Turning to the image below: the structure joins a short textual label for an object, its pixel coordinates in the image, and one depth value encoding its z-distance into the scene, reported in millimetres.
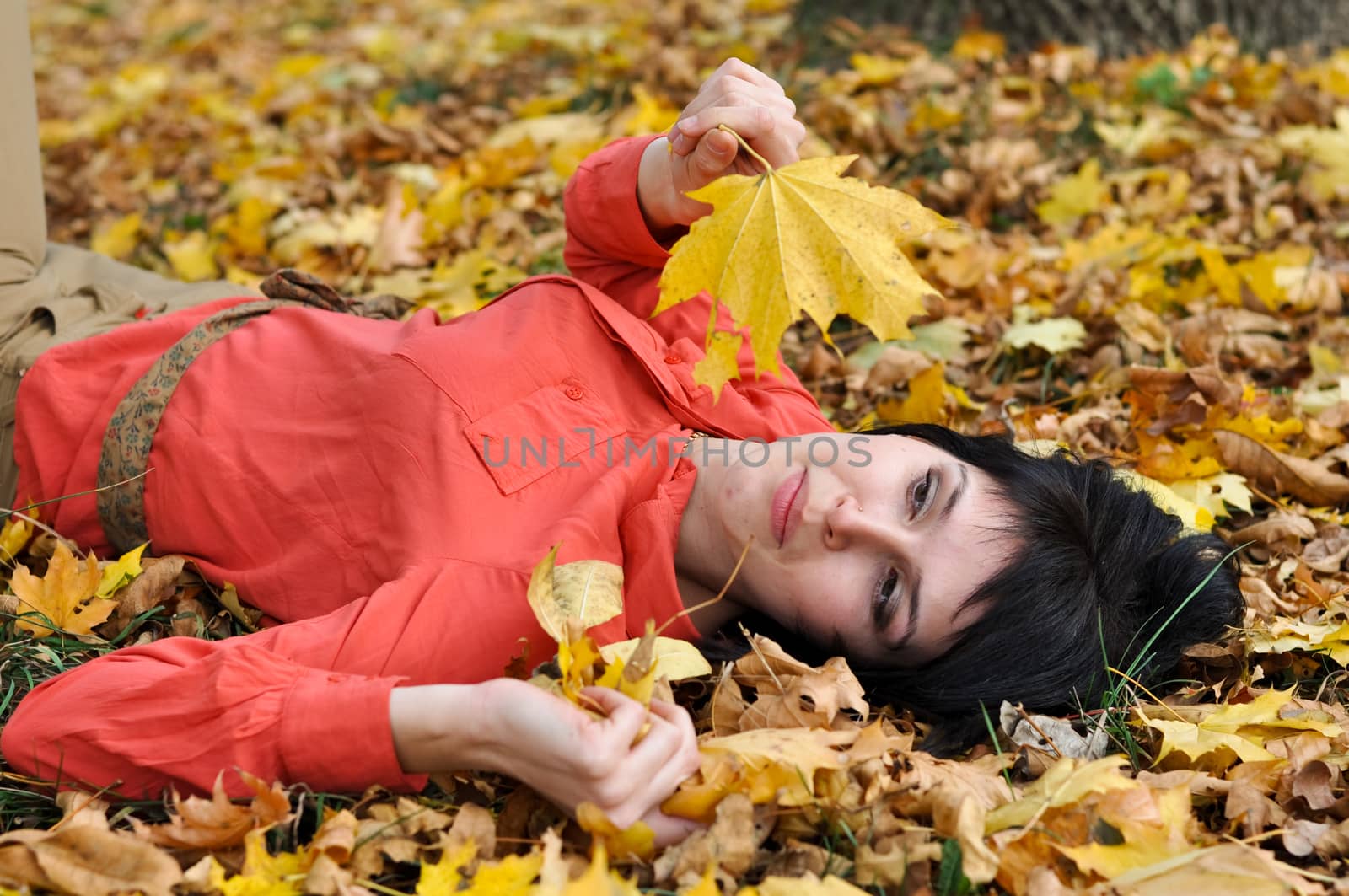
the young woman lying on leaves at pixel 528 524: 1671
